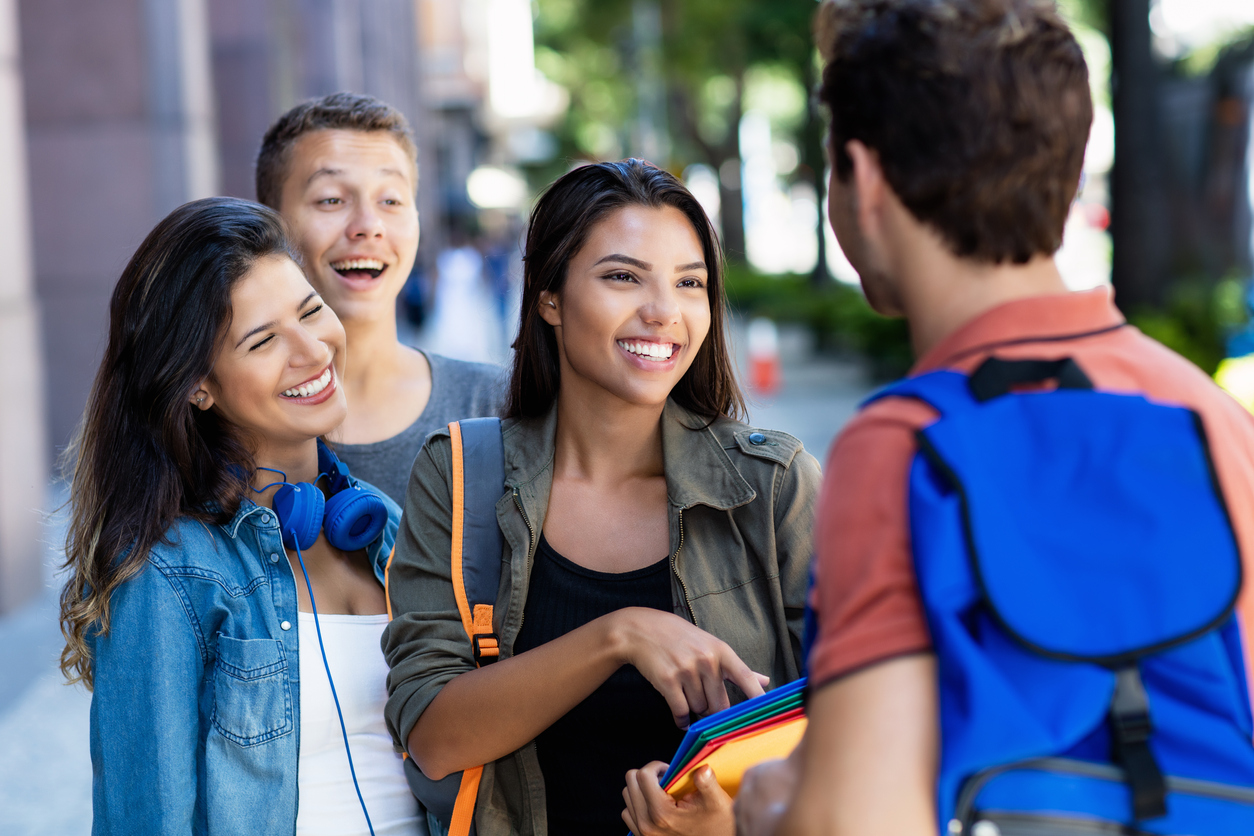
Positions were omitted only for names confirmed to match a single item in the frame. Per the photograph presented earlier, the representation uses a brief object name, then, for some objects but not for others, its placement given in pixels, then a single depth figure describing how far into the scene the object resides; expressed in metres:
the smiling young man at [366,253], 3.45
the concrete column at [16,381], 6.59
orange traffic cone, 14.59
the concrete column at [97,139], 10.02
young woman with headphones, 2.23
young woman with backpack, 2.22
